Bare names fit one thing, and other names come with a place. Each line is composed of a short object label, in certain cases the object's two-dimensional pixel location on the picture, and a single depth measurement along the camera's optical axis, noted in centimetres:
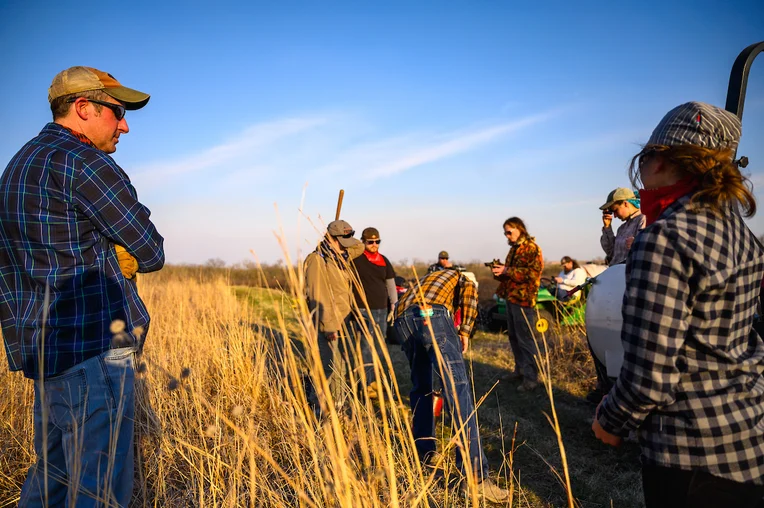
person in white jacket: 715
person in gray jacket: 411
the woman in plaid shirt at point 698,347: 119
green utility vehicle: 672
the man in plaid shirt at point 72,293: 162
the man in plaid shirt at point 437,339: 283
